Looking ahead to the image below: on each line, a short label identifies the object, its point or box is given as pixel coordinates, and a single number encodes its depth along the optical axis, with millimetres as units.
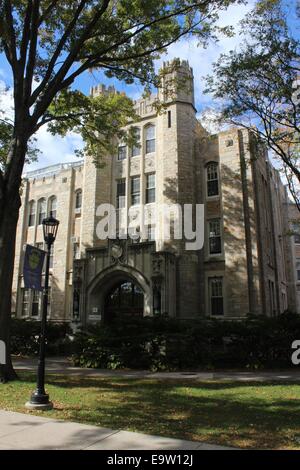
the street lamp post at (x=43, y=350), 8664
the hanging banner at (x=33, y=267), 9633
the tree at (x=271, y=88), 16516
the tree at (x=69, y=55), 12781
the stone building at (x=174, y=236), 22016
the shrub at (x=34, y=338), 22375
